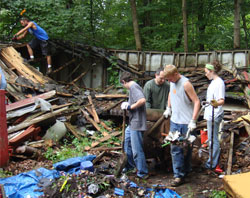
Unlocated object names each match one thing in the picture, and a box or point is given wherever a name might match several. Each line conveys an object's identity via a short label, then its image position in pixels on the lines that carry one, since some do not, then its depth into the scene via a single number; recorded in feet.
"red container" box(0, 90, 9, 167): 14.90
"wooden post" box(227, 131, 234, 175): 14.73
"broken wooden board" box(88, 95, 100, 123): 25.67
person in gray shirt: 13.98
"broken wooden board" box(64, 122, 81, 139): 22.45
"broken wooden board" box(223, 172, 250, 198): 9.92
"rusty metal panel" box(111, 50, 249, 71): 40.19
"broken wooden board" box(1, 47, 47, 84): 28.35
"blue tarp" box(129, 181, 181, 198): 12.55
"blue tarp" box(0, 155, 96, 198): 12.15
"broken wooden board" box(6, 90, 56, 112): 21.18
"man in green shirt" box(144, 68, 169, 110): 16.85
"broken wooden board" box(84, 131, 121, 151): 19.98
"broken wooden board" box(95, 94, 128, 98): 30.79
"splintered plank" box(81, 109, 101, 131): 24.58
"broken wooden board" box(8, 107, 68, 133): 19.29
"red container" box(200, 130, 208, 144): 19.48
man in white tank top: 13.07
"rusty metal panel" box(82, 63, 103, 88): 41.14
